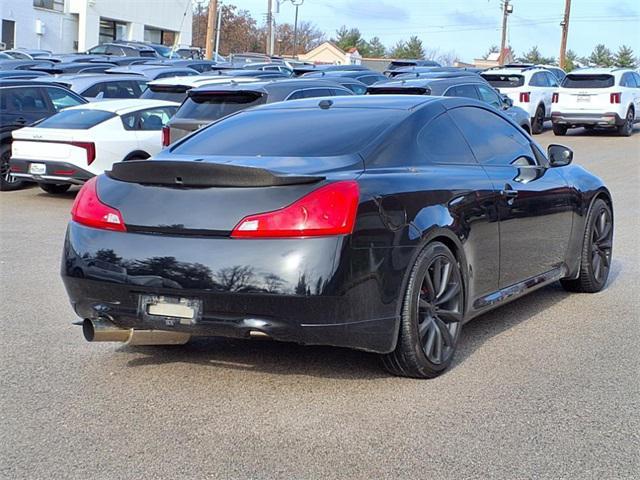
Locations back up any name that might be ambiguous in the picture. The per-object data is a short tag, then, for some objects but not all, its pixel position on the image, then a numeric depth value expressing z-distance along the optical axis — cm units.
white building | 4939
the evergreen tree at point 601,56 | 9894
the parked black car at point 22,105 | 1481
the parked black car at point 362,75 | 2561
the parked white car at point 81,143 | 1331
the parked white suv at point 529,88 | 2503
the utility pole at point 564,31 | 4788
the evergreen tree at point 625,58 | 9374
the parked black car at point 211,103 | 1248
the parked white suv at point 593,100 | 2423
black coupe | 473
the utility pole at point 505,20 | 6106
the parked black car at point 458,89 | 1616
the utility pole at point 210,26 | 3760
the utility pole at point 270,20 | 6369
